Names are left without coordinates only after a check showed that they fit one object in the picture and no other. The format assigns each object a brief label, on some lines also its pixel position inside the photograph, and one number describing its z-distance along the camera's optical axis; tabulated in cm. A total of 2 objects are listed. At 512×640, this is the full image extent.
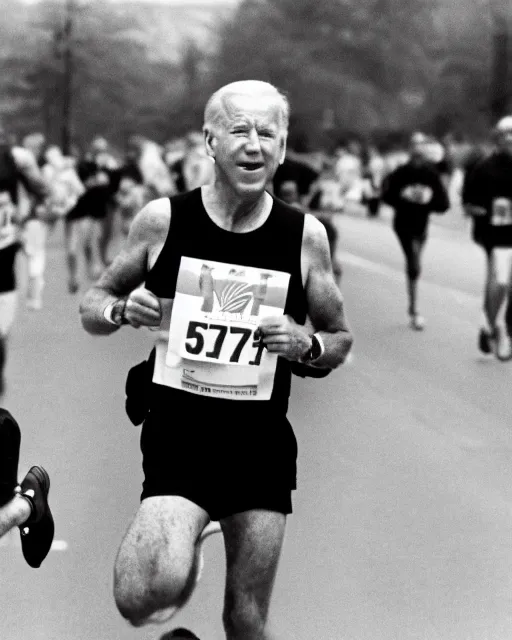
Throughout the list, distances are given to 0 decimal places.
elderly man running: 768
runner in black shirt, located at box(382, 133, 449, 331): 2831
